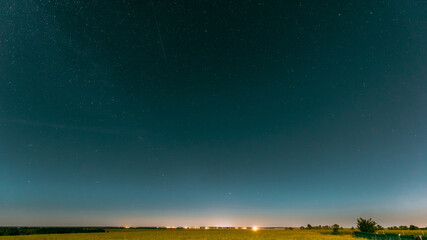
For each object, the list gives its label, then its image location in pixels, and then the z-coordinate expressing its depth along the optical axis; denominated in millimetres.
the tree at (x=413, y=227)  92162
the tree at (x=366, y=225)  53250
